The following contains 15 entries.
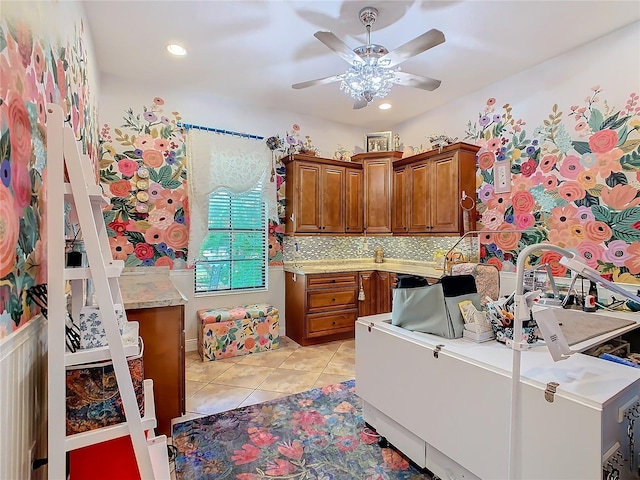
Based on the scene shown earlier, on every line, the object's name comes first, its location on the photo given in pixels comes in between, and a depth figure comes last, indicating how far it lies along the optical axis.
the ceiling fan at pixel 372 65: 2.14
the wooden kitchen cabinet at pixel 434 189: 3.68
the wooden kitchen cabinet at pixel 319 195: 4.19
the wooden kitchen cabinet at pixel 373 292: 4.21
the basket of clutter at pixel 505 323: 1.71
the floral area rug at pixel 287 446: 1.85
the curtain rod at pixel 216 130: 3.78
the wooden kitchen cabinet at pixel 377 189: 4.54
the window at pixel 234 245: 3.98
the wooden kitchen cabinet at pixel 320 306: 3.96
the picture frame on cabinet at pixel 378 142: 4.61
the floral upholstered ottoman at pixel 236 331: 3.51
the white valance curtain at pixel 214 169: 3.76
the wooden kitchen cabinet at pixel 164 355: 2.16
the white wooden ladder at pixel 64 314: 1.10
